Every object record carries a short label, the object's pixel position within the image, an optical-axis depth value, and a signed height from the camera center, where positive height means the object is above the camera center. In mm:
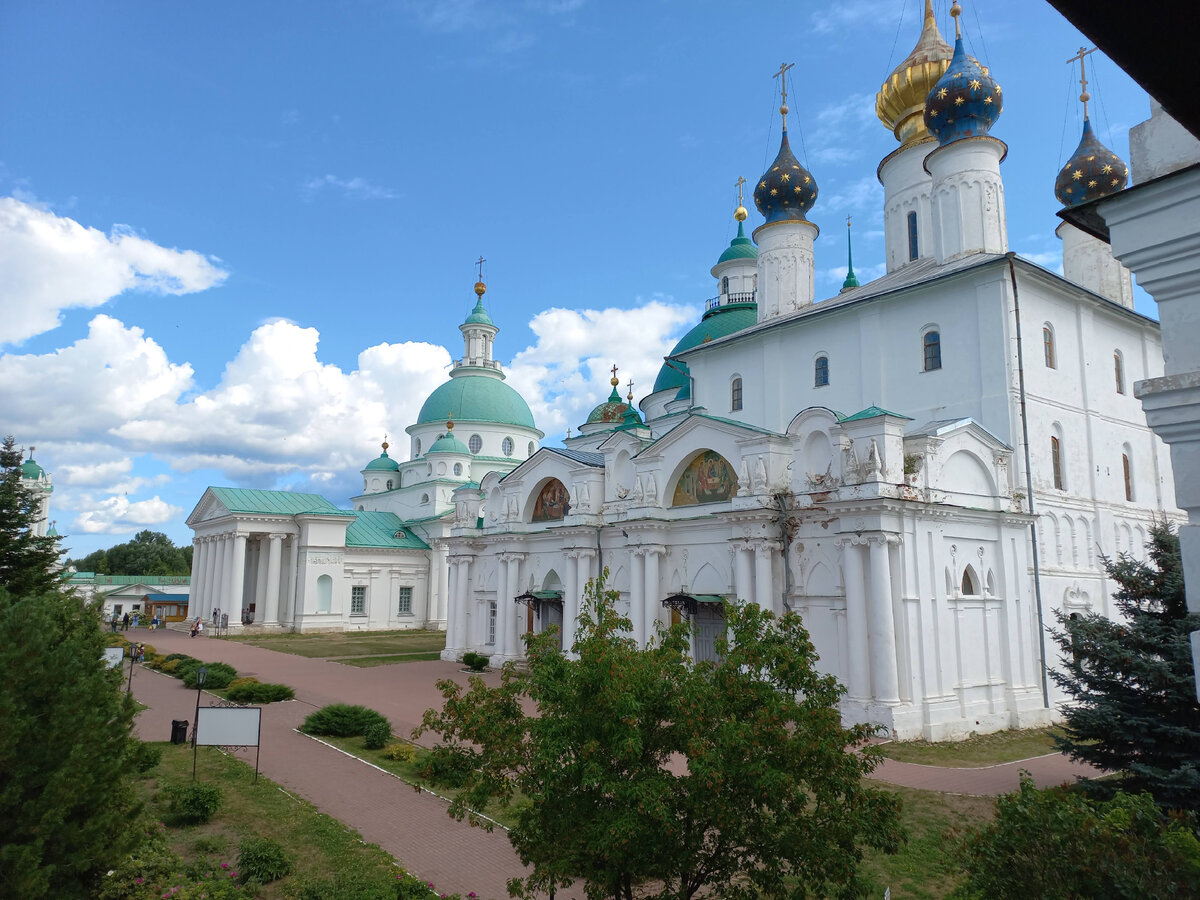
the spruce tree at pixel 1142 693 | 11875 -1415
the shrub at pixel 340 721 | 19577 -3018
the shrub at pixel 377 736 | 18484 -3192
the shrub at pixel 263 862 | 10625 -3497
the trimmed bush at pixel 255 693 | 24375 -2968
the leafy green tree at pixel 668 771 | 7570 -1654
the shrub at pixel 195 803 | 13102 -3365
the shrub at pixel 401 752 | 17406 -3351
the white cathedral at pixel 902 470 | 21344 +4006
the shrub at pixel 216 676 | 26516 -2738
